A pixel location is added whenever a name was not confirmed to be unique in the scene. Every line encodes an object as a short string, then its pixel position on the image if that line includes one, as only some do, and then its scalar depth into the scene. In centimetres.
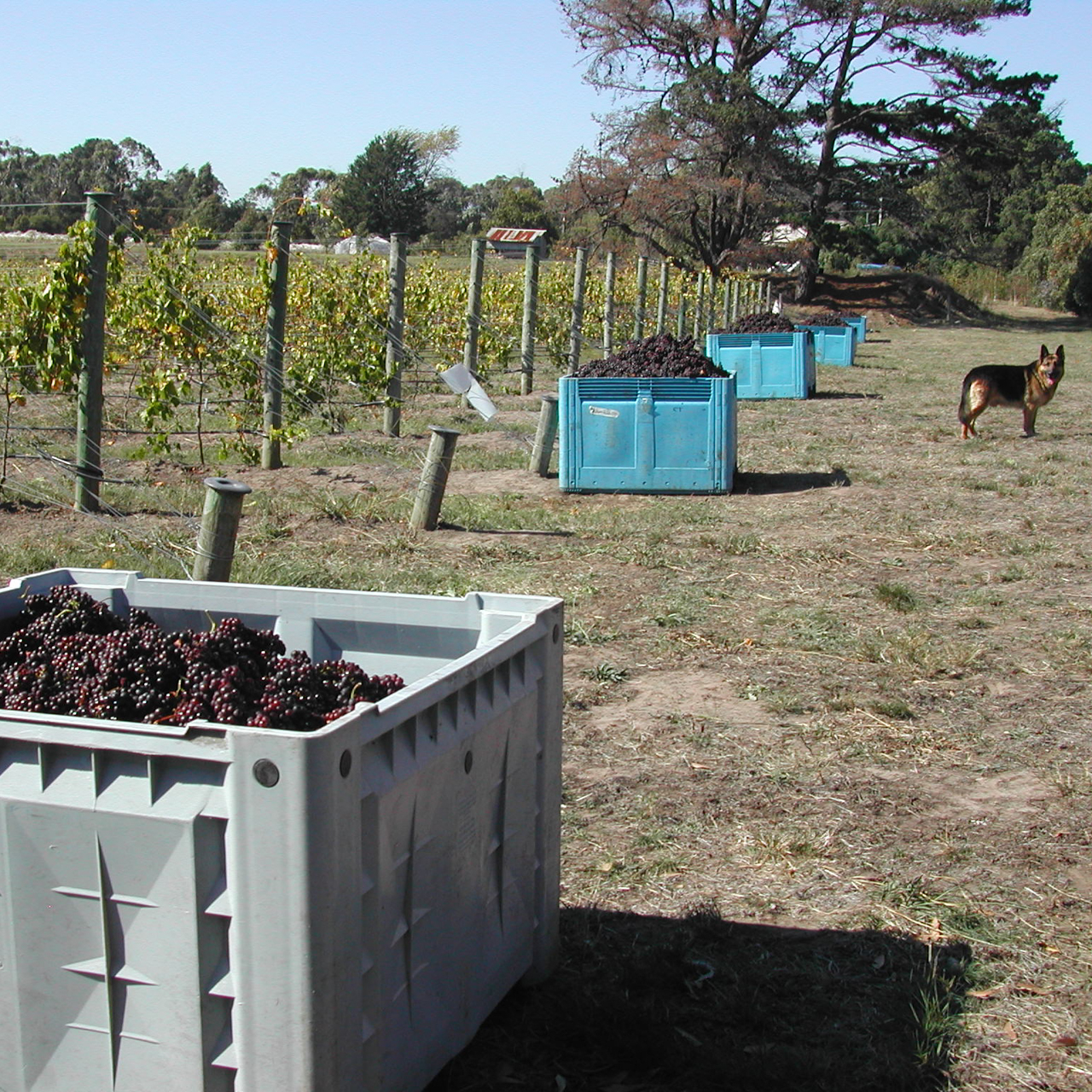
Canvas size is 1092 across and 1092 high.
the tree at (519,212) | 9400
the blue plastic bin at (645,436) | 1006
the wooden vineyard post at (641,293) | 2268
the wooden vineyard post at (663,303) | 2473
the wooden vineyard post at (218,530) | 514
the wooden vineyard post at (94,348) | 835
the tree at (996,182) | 5125
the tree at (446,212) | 9594
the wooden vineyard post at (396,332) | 1314
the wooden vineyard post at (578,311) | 1959
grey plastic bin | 192
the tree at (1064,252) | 5600
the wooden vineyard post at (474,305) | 1586
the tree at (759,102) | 4638
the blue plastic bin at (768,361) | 1903
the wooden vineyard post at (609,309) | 2089
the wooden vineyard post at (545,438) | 1091
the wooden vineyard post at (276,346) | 1092
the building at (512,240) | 6800
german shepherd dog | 1405
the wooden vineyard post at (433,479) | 834
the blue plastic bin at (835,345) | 2675
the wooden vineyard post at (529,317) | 1805
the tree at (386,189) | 8569
